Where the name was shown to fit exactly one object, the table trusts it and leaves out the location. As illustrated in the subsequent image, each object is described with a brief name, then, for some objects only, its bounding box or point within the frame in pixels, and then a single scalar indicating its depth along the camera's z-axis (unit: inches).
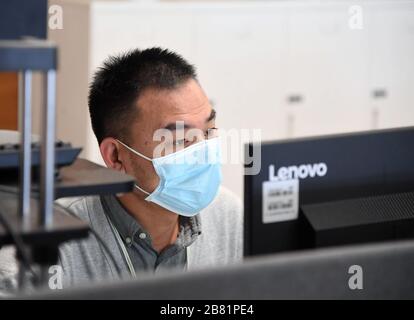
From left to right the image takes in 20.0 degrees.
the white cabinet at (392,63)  116.7
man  62.2
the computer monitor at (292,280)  35.2
